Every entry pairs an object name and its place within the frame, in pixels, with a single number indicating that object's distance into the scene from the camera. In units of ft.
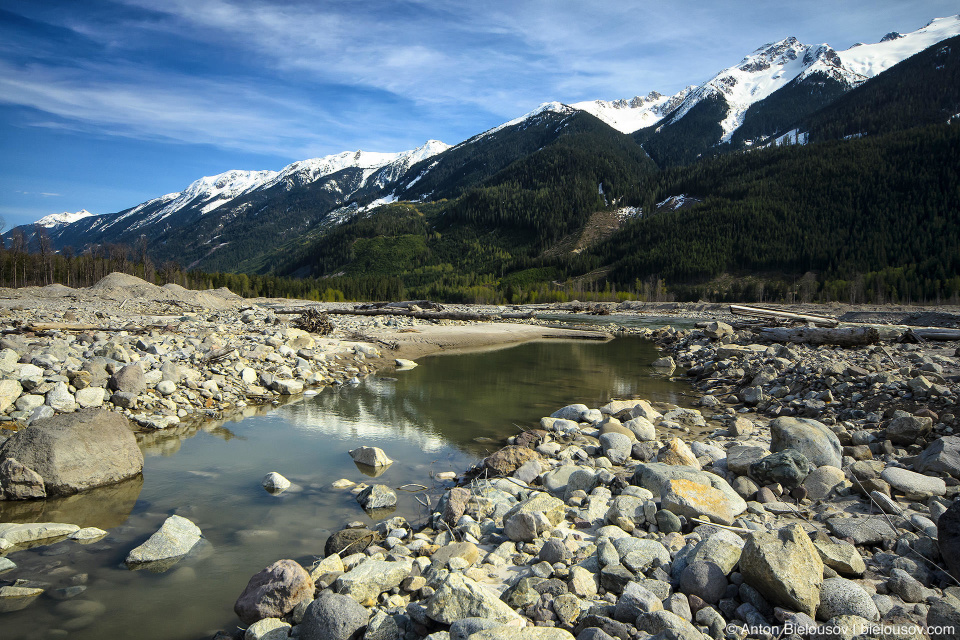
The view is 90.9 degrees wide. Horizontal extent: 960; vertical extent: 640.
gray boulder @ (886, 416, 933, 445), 28.37
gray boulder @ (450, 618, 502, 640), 11.58
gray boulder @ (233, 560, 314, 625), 14.56
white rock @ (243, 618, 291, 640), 13.52
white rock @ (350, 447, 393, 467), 29.89
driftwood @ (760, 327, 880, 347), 71.41
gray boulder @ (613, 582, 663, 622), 12.30
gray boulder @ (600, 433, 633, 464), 28.68
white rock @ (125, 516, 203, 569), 18.37
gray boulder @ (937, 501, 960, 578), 13.65
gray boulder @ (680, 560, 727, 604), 13.12
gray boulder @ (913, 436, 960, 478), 21.65
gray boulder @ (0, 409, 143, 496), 24.02
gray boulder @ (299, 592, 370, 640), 12.84
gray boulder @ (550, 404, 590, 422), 38.40
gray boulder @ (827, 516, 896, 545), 16.20
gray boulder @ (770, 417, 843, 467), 24.55
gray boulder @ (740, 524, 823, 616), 11.96
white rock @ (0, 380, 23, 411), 33.32
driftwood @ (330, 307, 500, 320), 172.86
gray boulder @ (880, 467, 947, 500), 19.93
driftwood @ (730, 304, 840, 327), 90.74
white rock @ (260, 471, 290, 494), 25.76
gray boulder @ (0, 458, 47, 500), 23.24
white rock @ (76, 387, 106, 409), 35.47
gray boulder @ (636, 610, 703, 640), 11.42
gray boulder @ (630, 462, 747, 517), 19.98
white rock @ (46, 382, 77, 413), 34.45
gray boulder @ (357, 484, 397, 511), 23.53
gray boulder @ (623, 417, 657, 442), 33.73
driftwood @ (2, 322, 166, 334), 60.24
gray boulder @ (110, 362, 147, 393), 38.17
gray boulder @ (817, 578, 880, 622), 11.83
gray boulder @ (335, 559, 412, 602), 14.74
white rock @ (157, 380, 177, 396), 40.50
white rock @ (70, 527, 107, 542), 20.03
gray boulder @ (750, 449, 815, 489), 21.75
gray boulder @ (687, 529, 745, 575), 13.78
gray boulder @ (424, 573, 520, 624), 12.55
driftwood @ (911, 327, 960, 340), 80.02
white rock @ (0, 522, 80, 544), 19.33
